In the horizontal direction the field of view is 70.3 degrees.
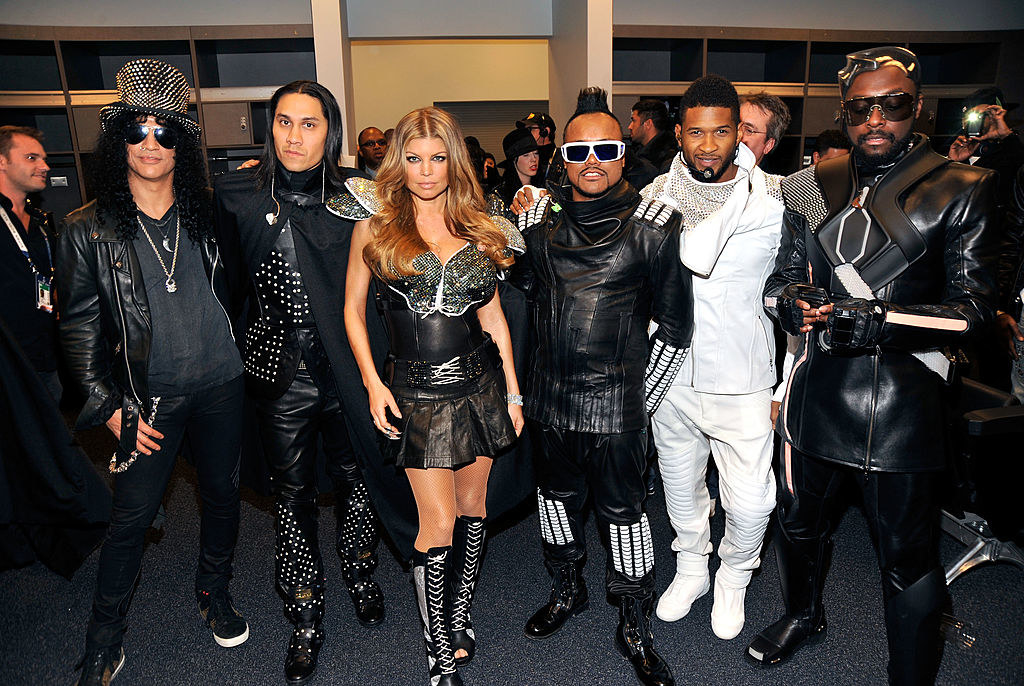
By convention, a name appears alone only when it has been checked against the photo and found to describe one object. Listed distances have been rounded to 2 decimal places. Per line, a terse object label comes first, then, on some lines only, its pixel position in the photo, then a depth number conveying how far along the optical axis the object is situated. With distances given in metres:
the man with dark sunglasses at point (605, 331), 2.16
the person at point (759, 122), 2.79
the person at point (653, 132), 4.38
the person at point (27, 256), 3.42
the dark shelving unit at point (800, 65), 6.60
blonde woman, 2.08
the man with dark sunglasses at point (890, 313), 1.78
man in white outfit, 2.22
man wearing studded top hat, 2.10
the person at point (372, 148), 4.98
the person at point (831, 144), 4.53
